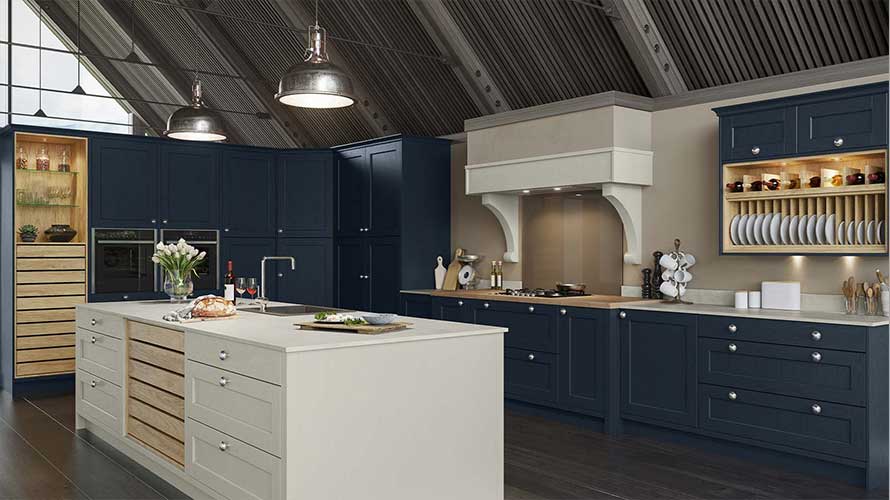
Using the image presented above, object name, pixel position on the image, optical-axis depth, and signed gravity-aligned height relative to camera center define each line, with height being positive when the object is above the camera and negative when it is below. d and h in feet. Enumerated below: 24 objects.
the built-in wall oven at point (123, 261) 23.77 -0.19
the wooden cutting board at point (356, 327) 11.98 -1.12
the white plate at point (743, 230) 17.10 +0.55
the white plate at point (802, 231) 16.08 +0.50
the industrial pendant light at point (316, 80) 12.06 +2.68
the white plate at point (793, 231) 16.25 +0.51
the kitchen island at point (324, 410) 10.67 -2.29
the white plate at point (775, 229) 16.55 +0.56
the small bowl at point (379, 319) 12.44 -1.01
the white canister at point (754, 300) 17.03 -0.95
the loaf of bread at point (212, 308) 14.14 -0.95
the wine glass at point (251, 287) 16.02 -0.65
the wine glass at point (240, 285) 15.79 -0.60
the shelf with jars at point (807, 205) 15.03 +1.05
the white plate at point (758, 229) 16.81 +0.56
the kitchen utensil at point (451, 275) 24.63 -0.62
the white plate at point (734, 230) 17.28 +0.56
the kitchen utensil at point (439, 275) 25.02 -0.62
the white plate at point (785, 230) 16.39 +0.53
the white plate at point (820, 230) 15.78 +0.51
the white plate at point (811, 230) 15.93 +0.52
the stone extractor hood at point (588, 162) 18.90 +2.36
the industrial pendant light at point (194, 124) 15.66 +2.59
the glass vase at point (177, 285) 17.40 -0.67
